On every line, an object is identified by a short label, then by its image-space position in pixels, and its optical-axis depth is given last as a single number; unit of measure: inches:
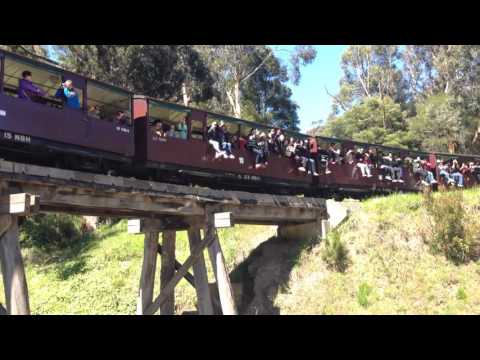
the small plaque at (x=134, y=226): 498.6
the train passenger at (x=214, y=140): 555.8
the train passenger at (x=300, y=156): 663.1
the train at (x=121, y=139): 398.9
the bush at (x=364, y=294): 515.8
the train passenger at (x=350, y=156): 740.6
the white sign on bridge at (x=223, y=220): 484.1
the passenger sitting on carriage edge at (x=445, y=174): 863.7
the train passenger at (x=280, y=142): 641.0
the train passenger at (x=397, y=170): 802.4
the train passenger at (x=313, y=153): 689.0
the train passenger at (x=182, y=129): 529.3
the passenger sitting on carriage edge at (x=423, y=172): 843.4
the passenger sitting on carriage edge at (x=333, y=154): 717.1
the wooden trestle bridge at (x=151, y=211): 332.8
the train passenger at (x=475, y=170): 923.4
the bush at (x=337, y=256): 576.4
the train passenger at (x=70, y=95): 428.8
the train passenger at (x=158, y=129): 509.4
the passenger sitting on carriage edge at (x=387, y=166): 788.4
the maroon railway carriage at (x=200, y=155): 501.0
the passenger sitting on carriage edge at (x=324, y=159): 702.5
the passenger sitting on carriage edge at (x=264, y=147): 614.5
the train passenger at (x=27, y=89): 396.5
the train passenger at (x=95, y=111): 463.9
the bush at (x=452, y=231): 537.0
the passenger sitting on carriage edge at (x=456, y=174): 874.1
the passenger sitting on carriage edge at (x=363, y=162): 749.1
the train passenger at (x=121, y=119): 480.3
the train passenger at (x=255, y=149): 604.6
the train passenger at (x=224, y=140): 560.7
